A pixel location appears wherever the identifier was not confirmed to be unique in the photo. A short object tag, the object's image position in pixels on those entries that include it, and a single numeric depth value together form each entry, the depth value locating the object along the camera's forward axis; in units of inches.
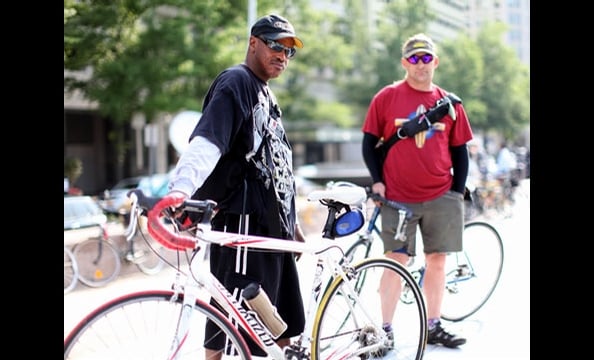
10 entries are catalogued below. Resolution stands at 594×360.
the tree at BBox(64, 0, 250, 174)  781.9
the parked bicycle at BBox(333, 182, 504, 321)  189.8
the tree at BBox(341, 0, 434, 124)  819.7
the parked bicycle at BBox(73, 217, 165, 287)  355.3
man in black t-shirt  121.0
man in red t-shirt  175.0
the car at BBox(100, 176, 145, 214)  429.1
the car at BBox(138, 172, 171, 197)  513.0
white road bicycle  98.7
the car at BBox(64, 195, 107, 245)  366.0
